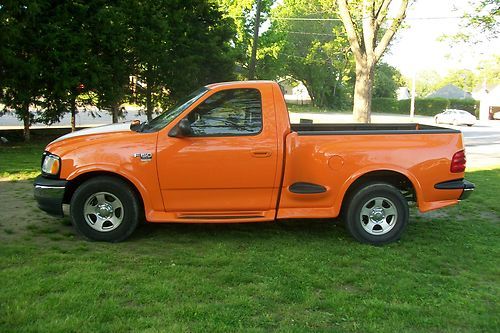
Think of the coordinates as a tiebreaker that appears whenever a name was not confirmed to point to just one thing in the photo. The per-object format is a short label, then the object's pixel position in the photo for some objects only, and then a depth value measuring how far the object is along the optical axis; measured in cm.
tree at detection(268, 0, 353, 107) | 5284
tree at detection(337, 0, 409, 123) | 1435
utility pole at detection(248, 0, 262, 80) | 2296
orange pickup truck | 547
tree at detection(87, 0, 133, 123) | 1356
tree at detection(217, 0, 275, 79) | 4141
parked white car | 3678
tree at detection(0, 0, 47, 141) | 1177
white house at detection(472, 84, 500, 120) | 5225
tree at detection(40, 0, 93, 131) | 1270
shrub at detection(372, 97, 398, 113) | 6625
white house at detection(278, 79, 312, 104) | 6966
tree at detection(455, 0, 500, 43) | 1298
